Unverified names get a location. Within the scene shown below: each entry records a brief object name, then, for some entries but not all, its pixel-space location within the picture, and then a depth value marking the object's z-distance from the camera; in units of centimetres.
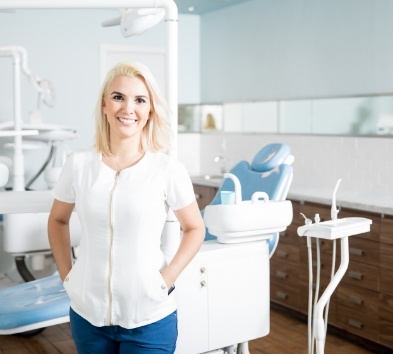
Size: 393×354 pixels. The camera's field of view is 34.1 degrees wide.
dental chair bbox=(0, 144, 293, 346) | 270
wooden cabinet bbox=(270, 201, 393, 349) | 343
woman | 162
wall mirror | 414
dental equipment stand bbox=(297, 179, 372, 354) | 230
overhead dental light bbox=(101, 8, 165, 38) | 223
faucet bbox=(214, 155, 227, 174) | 551
